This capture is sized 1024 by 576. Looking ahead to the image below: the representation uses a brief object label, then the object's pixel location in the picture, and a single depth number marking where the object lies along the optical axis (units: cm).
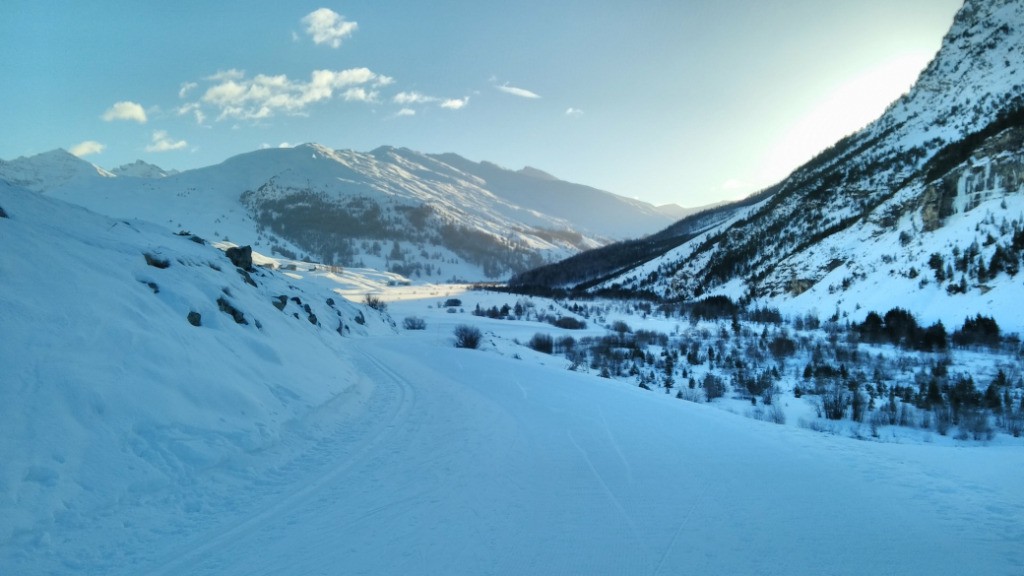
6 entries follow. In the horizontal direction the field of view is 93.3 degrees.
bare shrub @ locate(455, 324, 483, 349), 2491
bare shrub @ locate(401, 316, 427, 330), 3869
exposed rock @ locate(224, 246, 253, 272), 2089
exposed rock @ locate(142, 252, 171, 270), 1132
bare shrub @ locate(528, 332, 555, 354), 3180
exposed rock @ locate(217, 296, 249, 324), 1123
